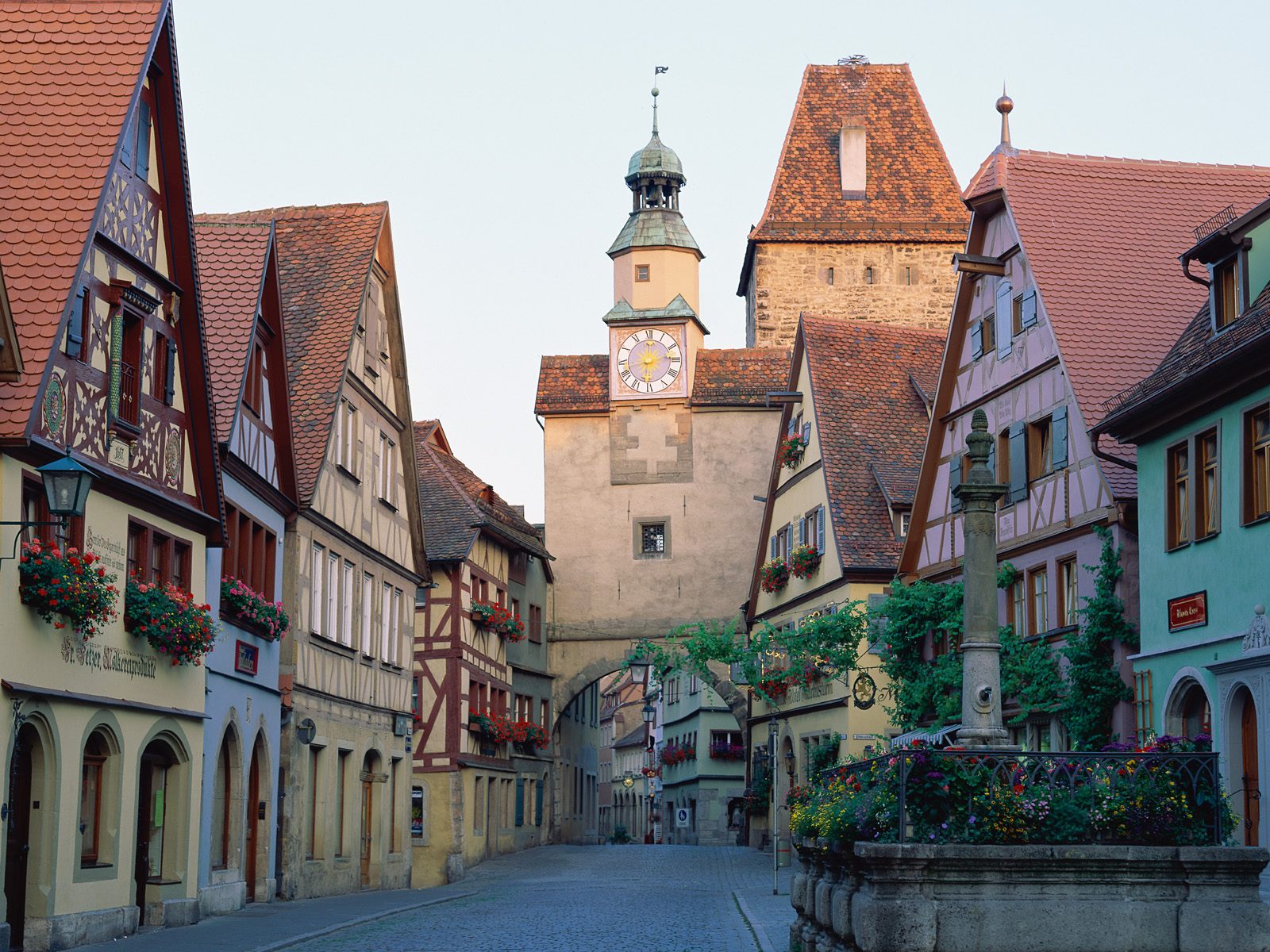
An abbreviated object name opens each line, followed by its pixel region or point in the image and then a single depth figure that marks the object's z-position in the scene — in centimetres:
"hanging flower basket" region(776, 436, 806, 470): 3847
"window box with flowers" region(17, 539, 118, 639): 1605
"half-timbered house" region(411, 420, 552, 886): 4012
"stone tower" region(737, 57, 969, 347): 5734
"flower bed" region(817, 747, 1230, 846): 1258
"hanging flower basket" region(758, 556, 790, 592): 3922
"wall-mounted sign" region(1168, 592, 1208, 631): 2091
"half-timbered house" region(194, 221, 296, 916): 2250
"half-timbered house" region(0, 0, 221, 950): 1659
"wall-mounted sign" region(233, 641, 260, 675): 2323
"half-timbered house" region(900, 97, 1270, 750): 2564
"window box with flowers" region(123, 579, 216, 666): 1888
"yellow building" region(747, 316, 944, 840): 3547
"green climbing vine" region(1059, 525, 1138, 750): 2414
